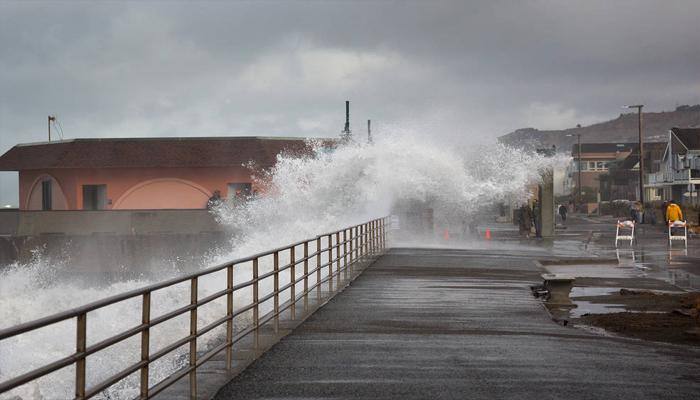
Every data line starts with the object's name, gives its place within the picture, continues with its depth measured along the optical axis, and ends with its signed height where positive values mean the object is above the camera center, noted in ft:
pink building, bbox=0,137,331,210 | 178.91 +9.33
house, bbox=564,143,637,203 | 556.92 +32.77
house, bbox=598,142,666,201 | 418.51 +18.72
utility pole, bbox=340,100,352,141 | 232.28 +23.96
